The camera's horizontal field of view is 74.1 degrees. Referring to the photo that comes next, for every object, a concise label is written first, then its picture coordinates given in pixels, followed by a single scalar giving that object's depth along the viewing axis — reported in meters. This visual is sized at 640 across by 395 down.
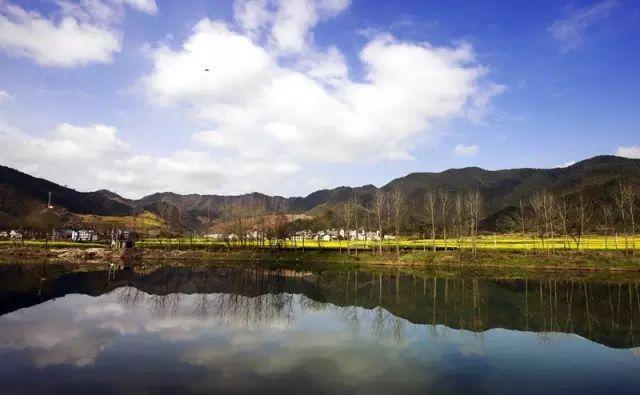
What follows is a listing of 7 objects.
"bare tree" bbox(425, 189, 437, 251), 92.48
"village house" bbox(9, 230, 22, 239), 148.91
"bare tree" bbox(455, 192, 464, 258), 86.44
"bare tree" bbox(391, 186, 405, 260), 89.91
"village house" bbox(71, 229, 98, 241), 168.88
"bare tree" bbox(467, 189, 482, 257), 89.72
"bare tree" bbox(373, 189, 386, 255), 92.55
